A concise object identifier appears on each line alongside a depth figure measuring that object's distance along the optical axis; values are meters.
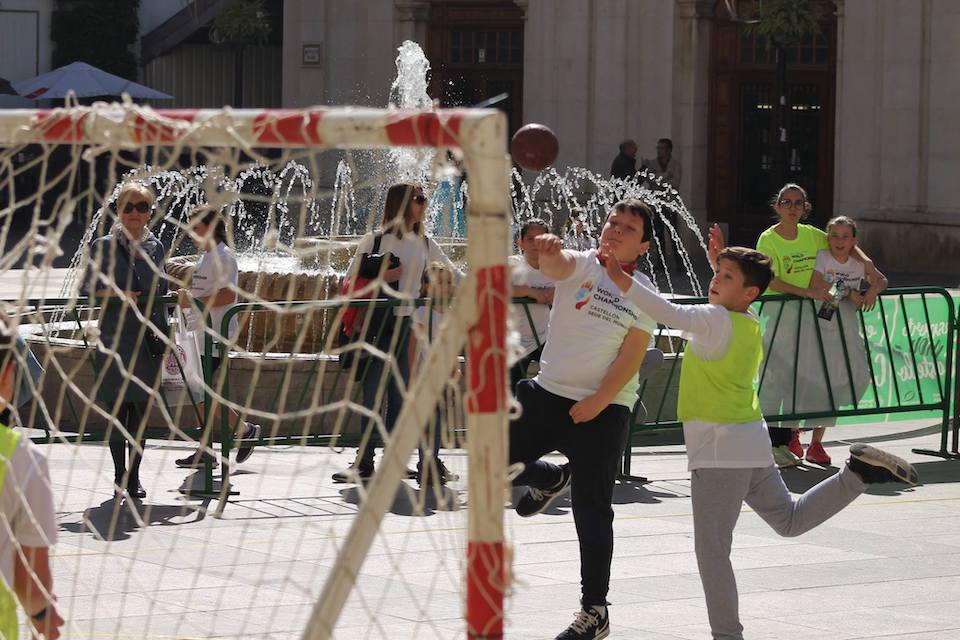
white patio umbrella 31.98
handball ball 8.50
